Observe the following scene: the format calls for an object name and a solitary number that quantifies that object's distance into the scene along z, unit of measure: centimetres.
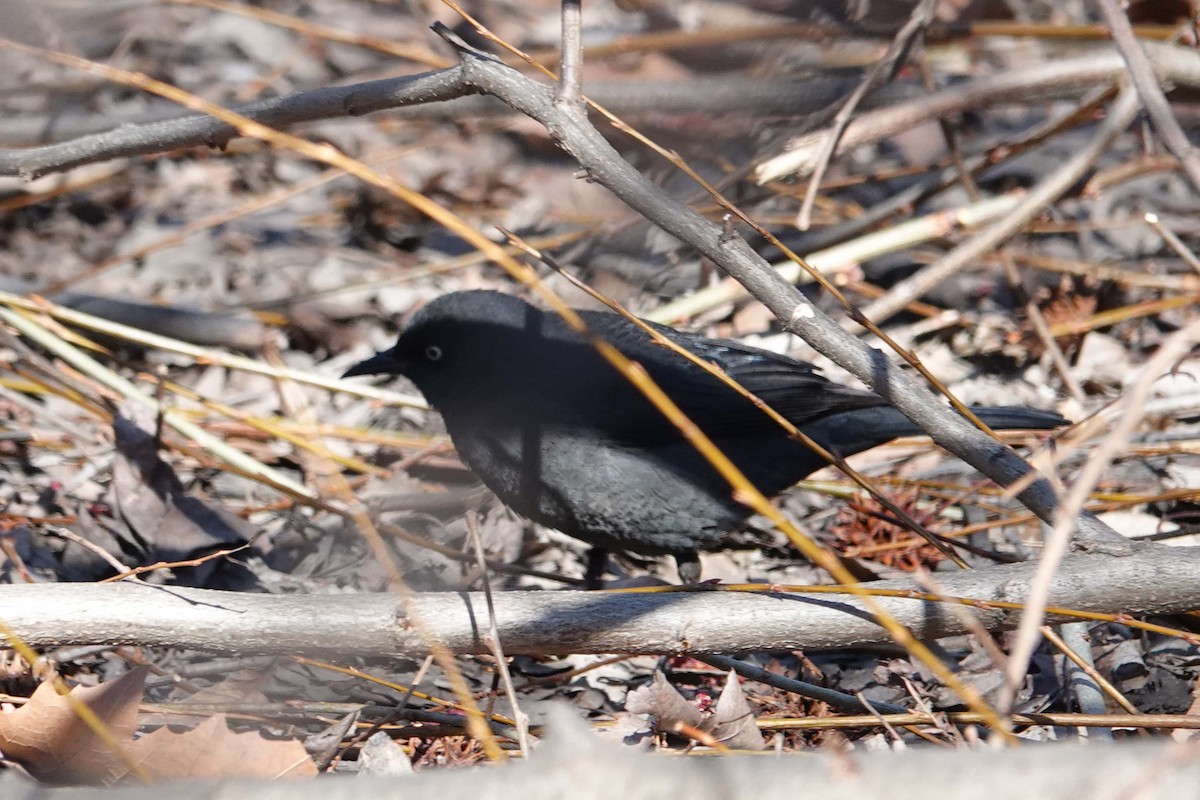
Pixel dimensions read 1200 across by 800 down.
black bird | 777
